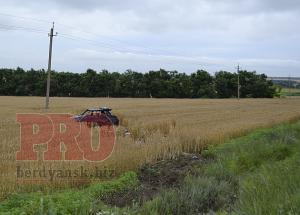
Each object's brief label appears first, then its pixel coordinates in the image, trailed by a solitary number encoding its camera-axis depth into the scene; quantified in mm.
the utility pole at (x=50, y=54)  42750
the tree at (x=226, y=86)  100938
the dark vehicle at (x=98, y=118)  23712
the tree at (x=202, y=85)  98188
